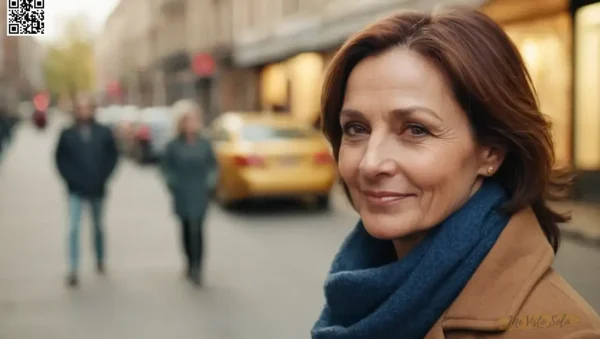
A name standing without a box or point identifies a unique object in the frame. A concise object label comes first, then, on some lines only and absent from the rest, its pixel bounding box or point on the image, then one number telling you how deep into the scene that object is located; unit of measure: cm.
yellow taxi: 1297
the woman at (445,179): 126
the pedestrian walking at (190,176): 834
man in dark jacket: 838
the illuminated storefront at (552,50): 1266
